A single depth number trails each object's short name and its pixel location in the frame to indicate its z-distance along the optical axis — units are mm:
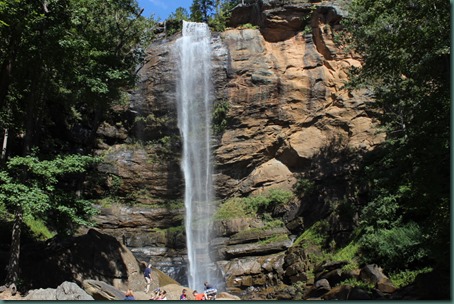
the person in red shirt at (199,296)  14792
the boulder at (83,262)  15727
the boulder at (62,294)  12484
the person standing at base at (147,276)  16625
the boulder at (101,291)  13656
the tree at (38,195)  13516
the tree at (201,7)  43675
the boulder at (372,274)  16688
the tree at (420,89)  11250
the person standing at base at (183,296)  14773
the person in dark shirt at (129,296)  12414
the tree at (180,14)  37931
